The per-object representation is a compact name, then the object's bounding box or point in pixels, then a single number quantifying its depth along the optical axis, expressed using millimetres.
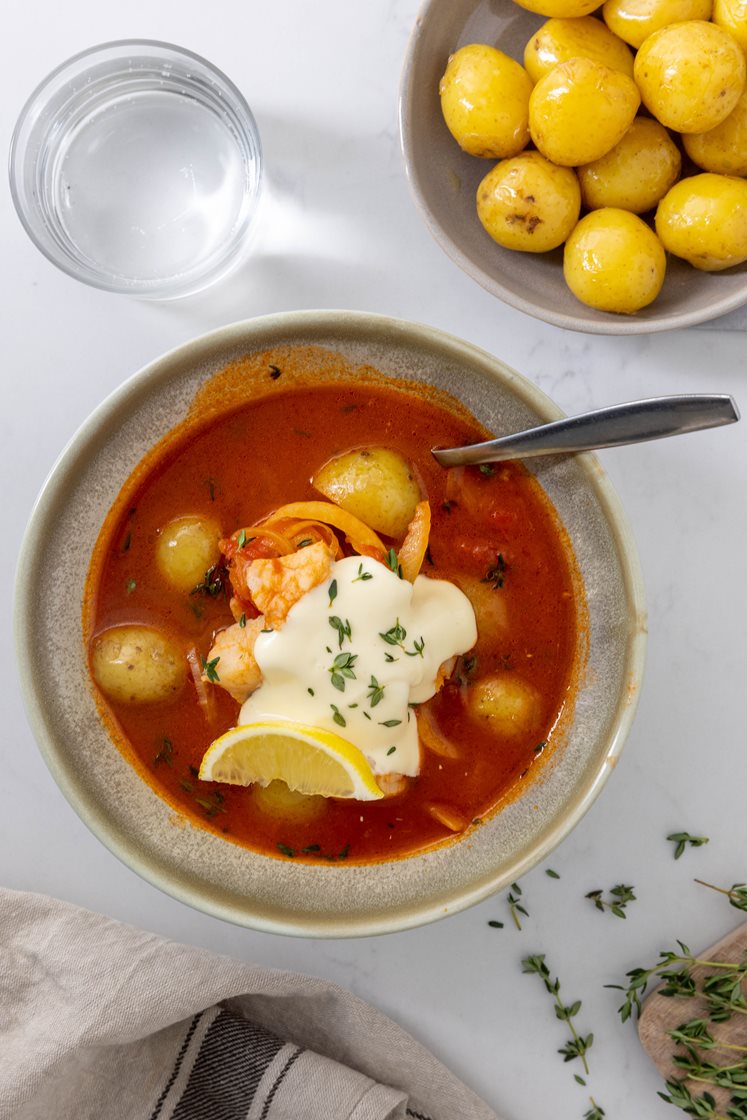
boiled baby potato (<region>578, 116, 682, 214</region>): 650
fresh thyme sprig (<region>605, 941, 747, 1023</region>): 682
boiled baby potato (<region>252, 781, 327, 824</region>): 657
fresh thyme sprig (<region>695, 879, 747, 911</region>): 687
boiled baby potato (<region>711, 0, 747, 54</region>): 627
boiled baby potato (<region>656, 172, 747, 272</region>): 636
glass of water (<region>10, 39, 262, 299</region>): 691
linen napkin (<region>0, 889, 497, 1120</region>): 679
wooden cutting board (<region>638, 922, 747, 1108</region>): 697
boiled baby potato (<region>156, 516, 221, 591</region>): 646
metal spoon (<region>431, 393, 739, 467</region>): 590
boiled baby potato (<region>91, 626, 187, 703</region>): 645
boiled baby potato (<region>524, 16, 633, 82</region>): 640
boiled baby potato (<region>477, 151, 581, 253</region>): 645
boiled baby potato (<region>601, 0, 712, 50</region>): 635
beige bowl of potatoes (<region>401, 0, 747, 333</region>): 627
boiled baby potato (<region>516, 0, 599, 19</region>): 633
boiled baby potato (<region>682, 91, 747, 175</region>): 638
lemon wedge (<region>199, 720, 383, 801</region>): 622
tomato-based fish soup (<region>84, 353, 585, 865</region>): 652
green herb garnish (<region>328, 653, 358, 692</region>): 628
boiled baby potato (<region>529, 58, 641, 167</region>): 623
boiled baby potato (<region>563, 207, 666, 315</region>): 643
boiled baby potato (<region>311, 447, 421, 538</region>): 641
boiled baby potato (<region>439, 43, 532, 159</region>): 642
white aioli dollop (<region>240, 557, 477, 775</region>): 628
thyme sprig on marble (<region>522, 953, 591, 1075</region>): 700
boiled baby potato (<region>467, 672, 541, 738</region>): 657
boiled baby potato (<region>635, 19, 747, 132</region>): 618
